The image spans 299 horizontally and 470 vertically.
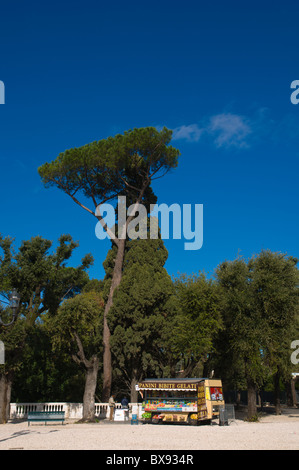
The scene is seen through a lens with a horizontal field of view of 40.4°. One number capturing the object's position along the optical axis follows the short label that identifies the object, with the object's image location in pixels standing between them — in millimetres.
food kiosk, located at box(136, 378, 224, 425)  21609
